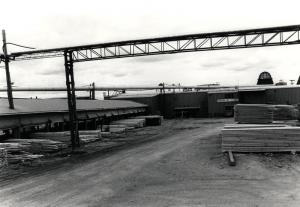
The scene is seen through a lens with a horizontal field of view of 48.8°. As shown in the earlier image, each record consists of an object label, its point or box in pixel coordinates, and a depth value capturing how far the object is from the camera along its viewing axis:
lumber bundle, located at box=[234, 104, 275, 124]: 19.67
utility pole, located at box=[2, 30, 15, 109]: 20.91
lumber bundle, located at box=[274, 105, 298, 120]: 23.19
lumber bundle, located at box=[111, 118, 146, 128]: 36.73
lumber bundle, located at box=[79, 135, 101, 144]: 24.41
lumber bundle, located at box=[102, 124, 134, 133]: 33.19
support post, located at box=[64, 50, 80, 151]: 21.77
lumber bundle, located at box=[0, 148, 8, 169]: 16.21
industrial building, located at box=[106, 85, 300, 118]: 46.97
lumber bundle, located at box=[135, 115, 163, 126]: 40.31
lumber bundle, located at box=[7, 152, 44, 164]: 16.92
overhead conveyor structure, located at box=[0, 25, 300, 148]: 21.19
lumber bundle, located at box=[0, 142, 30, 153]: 18.39
